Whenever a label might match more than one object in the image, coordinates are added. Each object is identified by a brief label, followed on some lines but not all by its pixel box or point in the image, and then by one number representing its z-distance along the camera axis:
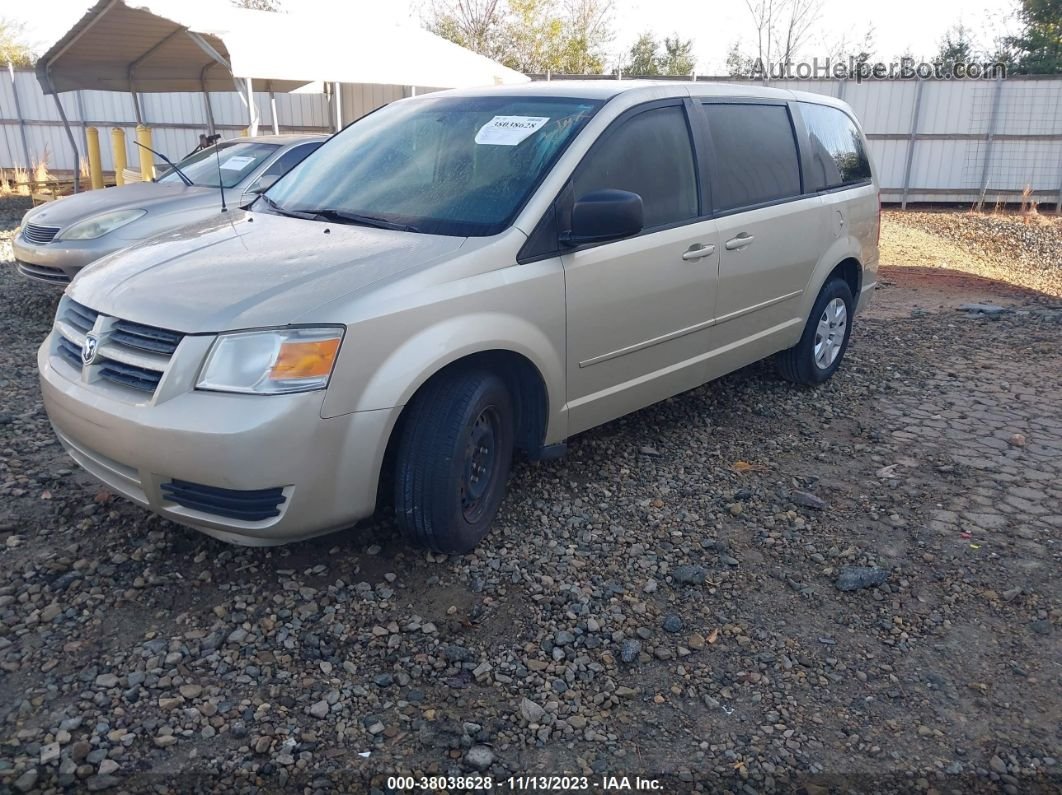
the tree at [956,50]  26.38
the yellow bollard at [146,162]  11.86
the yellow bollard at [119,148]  13.87
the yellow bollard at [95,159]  14.13
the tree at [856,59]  23.64
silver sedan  7.07
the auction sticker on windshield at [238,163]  8.25
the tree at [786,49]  29.98
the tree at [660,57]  33.81
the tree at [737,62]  30.97
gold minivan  2.99
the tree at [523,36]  29.55
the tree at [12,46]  33.19
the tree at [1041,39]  21.83
